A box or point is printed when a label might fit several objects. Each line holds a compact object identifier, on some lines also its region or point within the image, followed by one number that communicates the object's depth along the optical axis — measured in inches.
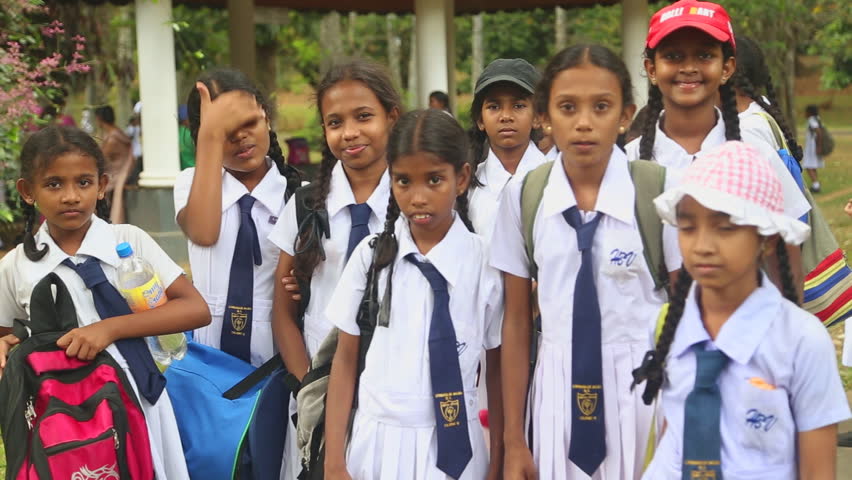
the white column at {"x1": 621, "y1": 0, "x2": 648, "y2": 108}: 558.3
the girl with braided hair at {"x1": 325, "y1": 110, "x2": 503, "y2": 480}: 108.7
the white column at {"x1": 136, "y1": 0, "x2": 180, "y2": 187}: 408.5
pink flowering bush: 282.5
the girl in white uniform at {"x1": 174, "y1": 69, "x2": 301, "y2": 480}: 134.8
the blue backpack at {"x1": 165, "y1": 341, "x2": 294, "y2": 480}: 128.5
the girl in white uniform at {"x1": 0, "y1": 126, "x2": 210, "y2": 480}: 122.3
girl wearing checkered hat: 86.7
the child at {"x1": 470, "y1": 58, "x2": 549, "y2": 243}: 154.6
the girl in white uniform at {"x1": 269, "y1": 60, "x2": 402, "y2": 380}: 127.4
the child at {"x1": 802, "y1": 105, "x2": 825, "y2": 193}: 666.2
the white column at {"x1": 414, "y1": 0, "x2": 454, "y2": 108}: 533.0
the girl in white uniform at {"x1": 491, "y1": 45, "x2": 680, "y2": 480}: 104.4
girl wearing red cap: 125.9
